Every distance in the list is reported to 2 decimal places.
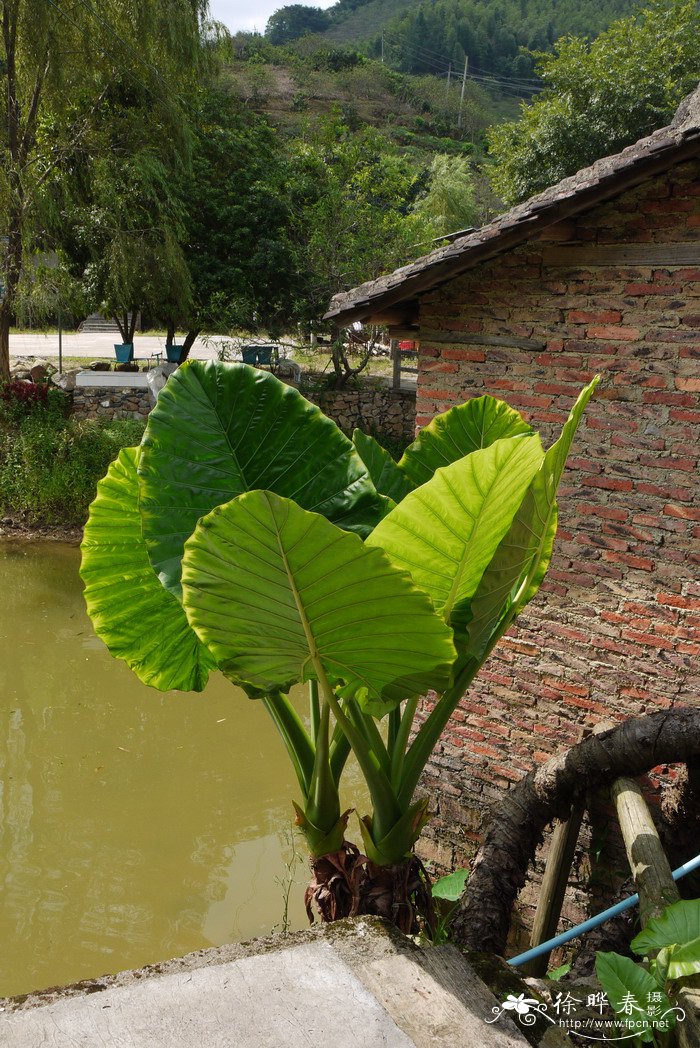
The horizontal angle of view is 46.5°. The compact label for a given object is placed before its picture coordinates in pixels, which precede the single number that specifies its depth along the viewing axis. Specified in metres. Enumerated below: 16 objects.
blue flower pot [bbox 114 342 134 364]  16.55
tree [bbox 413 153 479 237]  28.17
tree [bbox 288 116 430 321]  15.38
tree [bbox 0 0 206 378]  12.82
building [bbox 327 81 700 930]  3.95
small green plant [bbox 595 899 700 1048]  2.28
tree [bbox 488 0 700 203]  20.27
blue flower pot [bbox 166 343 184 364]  16.70
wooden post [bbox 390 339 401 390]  16.83
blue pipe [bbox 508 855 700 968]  2.96
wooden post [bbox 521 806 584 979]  4.18
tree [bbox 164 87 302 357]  15.55
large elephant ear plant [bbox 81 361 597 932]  2.21
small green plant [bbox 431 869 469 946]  3.89
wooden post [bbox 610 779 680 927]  2.98
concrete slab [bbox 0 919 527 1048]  2.09
